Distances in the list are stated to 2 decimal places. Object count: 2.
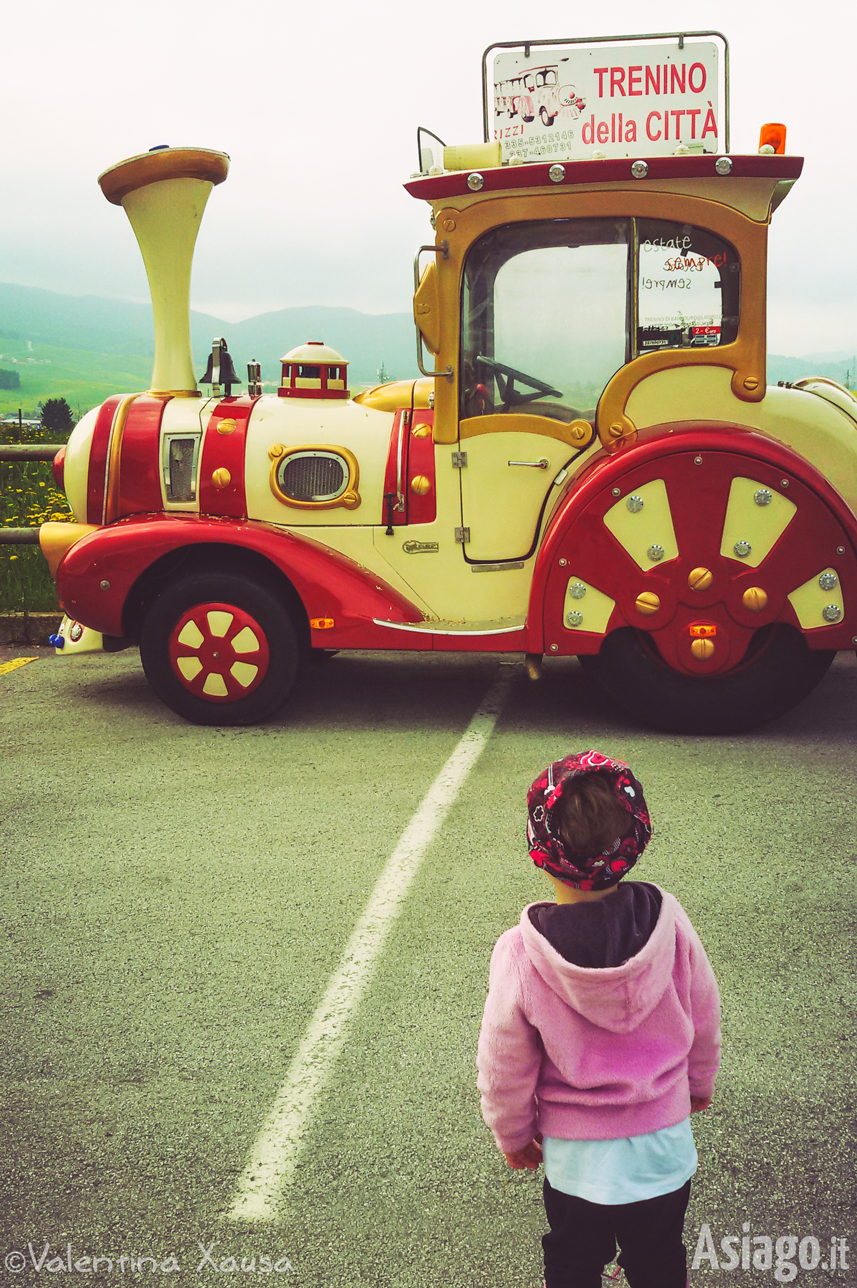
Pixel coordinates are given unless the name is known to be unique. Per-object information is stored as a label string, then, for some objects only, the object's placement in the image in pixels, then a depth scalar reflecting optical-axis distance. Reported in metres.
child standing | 1.58
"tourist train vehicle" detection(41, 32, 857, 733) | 4.78
